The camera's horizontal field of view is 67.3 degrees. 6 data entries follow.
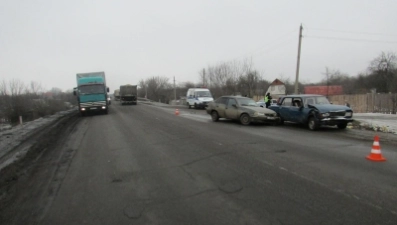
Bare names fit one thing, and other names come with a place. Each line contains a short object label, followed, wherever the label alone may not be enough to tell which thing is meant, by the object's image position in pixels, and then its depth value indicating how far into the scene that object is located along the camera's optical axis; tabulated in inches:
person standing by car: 933.2
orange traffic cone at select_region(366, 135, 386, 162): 280.9
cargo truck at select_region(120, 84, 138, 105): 1923.0
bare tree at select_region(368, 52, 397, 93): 2443.5
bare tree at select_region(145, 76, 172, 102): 3783.0
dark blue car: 532.7
